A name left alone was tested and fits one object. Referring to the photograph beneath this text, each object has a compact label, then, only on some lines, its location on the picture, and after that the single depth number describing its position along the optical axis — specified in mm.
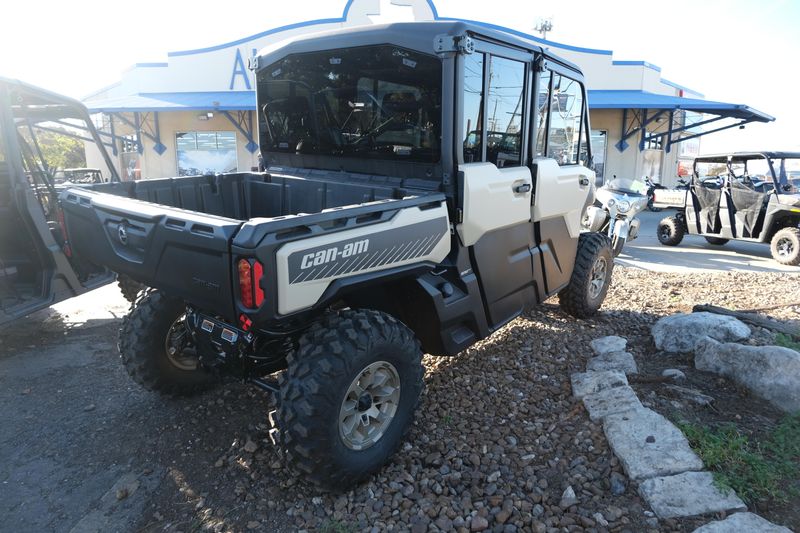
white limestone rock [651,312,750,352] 4453
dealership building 14938
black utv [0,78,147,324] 4867
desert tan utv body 2611
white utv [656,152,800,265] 9352
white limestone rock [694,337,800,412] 3506
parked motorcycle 8016
